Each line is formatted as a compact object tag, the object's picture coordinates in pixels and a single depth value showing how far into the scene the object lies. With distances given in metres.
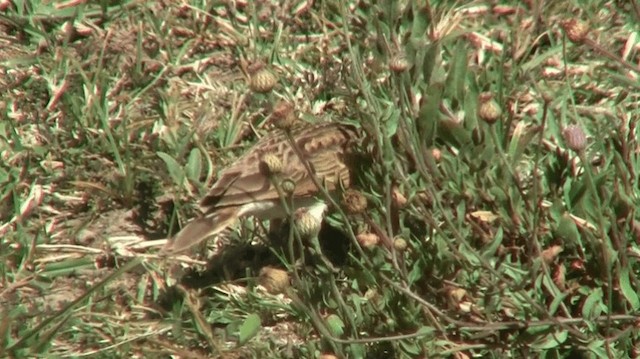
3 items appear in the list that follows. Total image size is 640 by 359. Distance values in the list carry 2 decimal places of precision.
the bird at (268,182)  5.27
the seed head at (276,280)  3.89
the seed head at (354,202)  3.99
